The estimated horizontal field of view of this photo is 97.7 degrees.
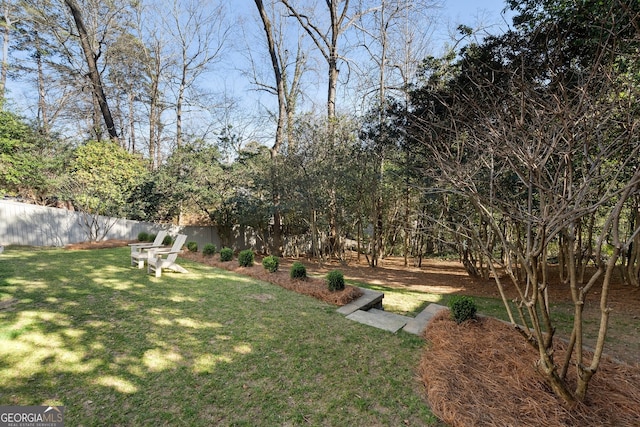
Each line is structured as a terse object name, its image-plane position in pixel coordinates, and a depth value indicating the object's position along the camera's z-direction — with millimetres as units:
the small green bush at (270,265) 6355
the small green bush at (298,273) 5824
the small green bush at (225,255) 7785
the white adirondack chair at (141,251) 6047
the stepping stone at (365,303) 4379
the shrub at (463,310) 3680
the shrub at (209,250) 8391
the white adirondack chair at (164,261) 5523
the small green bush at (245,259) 7066
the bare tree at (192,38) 15914
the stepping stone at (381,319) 3757
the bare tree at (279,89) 10484
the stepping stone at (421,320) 3646
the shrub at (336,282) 5074
